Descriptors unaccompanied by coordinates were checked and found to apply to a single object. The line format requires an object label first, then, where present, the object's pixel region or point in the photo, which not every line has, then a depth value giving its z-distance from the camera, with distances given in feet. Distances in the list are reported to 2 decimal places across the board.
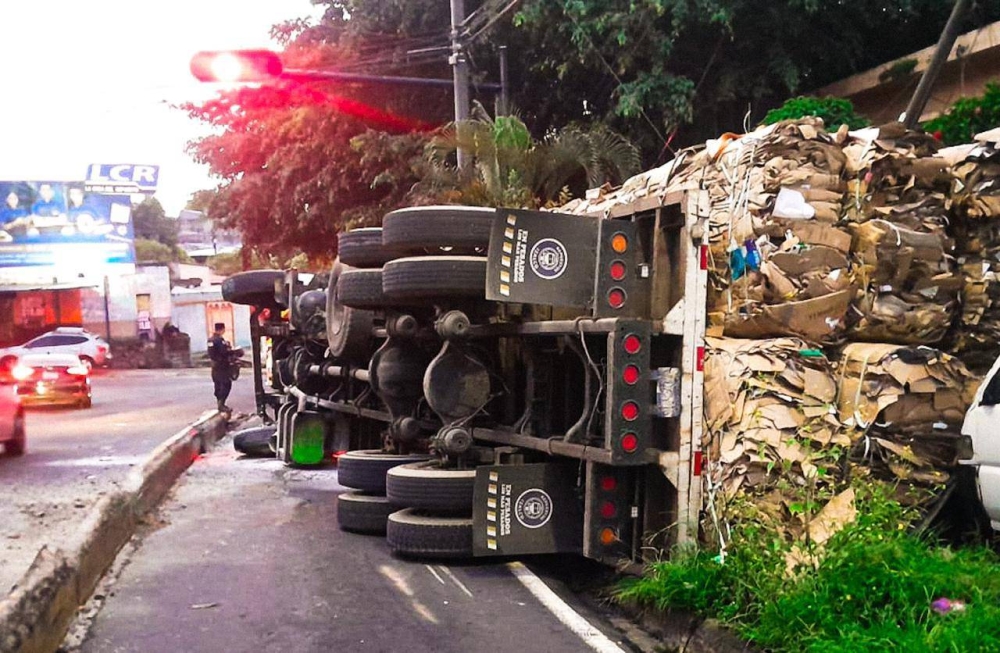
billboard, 140.26
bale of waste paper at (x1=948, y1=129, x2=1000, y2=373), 19.99
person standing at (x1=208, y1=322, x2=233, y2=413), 61.77
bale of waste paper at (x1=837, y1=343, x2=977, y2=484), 17.83
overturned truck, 18.66
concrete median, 15.74
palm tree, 48.01
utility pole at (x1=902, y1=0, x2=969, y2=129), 32.12
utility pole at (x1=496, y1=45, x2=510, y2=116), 53.21
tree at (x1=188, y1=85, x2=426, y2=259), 62.49
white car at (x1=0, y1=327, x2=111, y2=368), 100.88
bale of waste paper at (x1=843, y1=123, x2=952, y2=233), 19.36
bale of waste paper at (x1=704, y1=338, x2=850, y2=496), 17.33
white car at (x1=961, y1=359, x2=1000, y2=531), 17.19
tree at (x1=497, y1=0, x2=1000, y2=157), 45.96
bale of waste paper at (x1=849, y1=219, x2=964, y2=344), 18.97
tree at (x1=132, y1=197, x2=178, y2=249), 228.02
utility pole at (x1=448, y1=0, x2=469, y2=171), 48.59
